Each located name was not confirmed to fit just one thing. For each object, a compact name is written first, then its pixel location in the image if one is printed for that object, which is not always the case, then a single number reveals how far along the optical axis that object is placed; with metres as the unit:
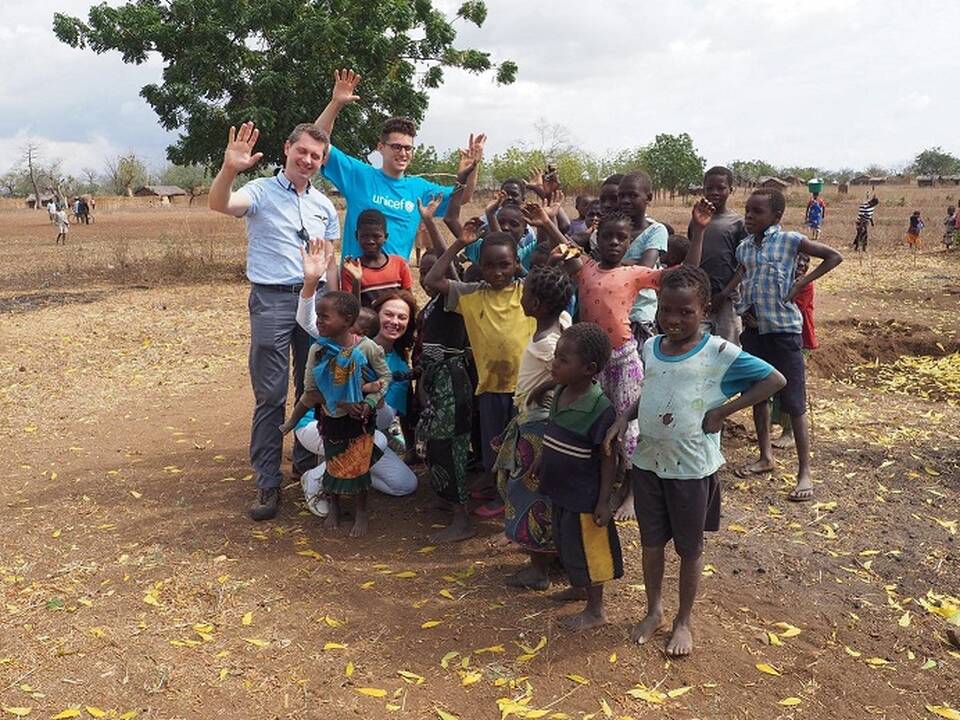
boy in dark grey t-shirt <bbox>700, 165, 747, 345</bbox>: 4.86
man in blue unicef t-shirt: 4.55
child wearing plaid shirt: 4.56
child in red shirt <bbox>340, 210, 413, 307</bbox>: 4.30
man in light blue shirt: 4.12
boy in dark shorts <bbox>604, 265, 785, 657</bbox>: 2.81
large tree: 13.35
